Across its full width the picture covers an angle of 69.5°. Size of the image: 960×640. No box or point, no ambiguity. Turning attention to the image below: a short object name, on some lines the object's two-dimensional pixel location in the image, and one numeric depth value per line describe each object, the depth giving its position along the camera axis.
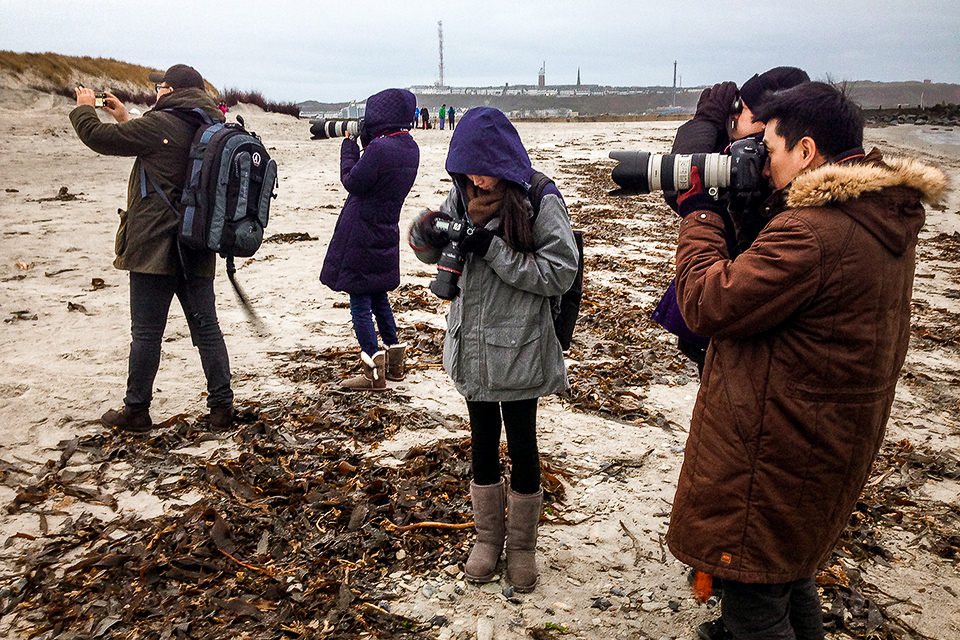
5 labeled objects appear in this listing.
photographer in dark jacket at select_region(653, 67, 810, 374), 2.61
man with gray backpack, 3.83
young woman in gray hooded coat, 2.70
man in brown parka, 1.78
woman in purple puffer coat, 4.56
